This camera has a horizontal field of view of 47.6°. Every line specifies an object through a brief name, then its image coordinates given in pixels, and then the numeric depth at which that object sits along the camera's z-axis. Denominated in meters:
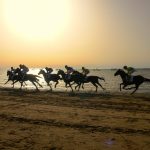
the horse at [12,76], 15.38
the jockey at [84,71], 14.73
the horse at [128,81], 12.70
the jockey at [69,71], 14.19
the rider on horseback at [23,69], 14.95
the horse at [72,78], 14.21
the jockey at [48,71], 15.03
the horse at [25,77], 15.12
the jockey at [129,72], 12.74
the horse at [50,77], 15.04
